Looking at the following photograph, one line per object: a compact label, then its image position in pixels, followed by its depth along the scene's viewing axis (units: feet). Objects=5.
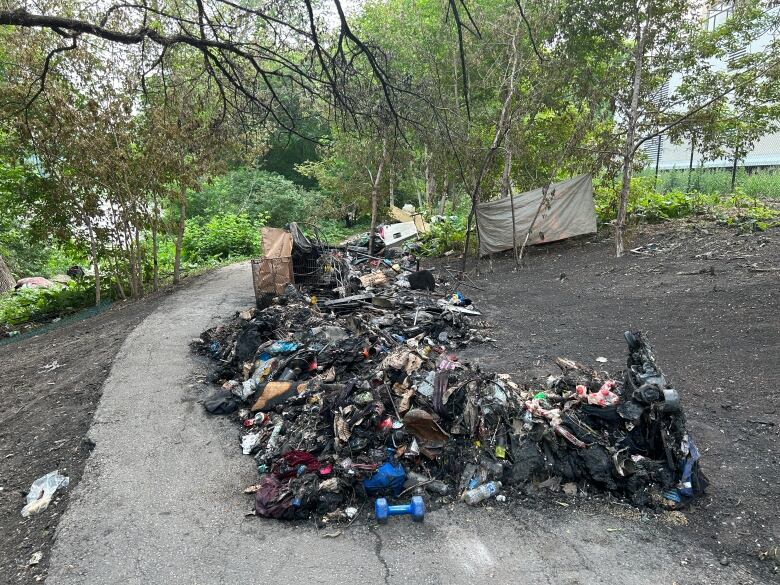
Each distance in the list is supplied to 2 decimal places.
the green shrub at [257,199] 74.13
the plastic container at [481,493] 11.67
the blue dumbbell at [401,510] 11.23
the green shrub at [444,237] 48.24
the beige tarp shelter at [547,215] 41.14
